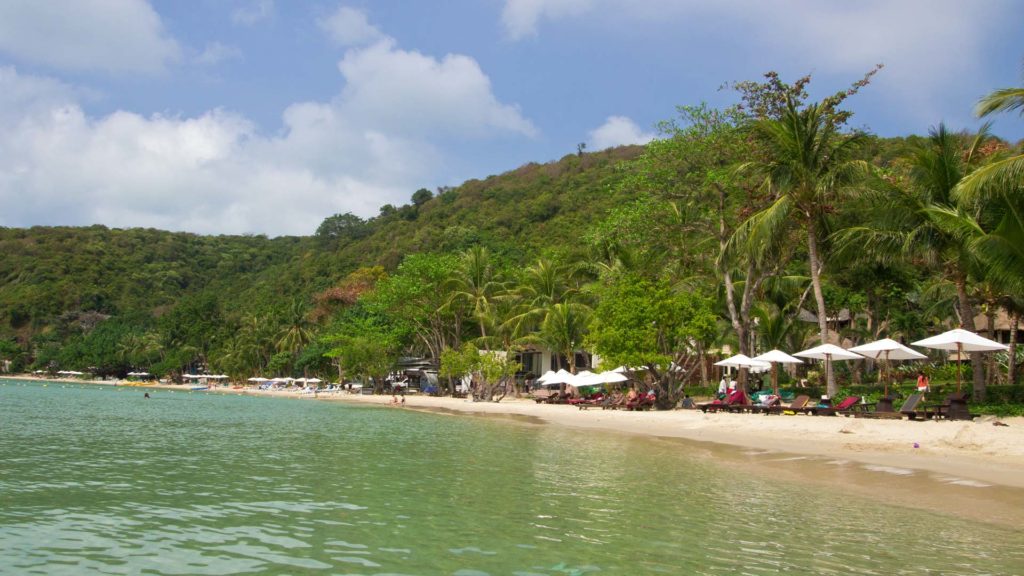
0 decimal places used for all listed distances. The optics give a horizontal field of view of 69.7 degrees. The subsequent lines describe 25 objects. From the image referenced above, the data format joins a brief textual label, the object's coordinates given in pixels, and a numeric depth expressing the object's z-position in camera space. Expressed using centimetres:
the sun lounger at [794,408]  2177
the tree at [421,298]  4488
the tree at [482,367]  3916
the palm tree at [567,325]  3731
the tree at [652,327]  2653
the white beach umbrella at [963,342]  1828
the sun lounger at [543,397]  3700
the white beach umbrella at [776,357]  2369
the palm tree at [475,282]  4472
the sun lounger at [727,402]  2405
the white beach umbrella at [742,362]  2446
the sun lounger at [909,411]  1777
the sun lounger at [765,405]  2286
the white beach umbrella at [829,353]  2127
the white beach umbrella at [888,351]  2068
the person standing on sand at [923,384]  2045
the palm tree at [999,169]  1430
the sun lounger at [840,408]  1973
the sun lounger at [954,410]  1741
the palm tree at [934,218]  1989
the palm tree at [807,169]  2273
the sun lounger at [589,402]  3184
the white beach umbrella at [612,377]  3081
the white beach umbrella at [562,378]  3468
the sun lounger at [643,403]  2806
